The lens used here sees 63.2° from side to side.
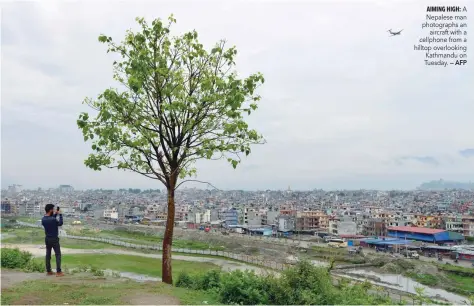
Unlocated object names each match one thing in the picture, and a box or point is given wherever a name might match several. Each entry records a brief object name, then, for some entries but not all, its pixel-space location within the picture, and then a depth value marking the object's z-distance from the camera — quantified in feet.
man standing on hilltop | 34.12
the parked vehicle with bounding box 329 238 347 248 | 248.52
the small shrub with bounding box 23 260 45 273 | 44.01
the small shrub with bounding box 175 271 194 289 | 36.88
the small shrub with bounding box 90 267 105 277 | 41.28
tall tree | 35.12
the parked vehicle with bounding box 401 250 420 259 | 202.20
